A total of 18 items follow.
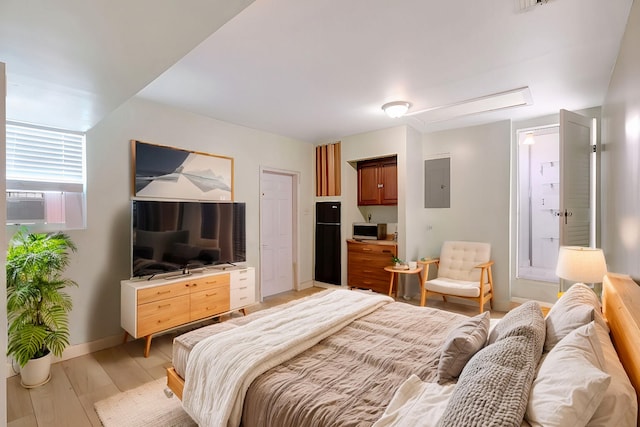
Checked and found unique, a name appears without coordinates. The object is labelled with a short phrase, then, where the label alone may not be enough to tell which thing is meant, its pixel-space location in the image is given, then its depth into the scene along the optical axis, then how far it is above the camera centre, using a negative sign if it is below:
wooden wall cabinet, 4.51 +0.47
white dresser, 2.78 -0.89
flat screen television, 2.94 -0.24
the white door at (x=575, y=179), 2.69 +0.30
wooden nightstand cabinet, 4.42 -0.79
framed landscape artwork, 3.18 +0.46
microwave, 4.68 -0.30
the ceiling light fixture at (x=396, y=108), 3.27 +1.15
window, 2.55 +0.33
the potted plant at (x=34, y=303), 2.20 -0.70
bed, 0.90 -0.74
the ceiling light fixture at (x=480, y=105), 3.02 +1.18
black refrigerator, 4.98 -0.51
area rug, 1.93 -1.34
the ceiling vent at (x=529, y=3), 1.68 +1.18
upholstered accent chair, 3.62 -0.83
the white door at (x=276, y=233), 4.64 -0.33
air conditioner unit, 2.53 +0.03
